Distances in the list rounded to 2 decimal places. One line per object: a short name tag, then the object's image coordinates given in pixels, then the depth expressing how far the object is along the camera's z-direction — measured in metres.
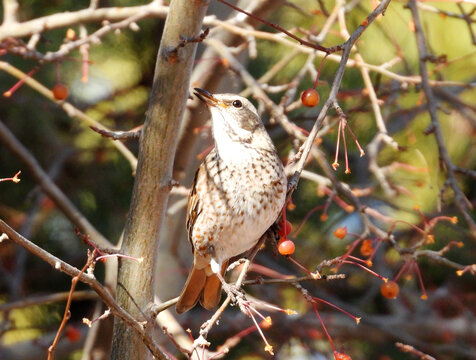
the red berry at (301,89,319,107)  4.82
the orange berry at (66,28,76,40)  6.45
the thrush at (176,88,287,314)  5.39
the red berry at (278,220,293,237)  4.87
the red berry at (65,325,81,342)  7.83
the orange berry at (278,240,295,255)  4.54
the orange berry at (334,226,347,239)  5.80
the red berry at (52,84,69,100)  6.48
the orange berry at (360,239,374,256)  5.67
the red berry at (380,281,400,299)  5.47
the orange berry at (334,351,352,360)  4.43
